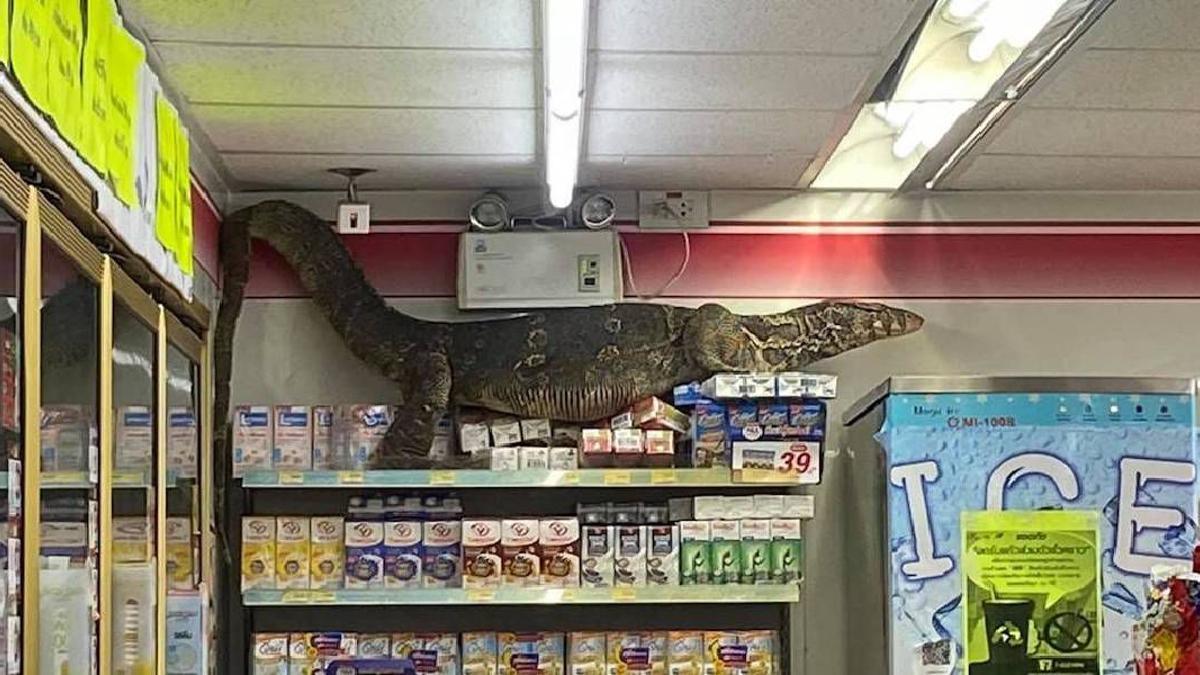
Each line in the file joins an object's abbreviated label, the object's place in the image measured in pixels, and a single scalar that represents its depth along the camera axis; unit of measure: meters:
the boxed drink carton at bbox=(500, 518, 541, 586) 5.90
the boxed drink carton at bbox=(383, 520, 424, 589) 5.88
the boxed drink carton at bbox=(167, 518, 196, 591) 4.96
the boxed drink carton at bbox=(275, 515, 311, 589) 5.89
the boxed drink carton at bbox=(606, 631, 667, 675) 5.94
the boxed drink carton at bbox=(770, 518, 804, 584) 5.95
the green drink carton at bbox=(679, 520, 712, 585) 5.93
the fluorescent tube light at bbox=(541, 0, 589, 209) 3.82
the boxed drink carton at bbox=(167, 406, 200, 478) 5.00
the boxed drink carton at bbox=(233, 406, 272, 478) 5.97
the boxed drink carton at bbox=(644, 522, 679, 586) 5.93
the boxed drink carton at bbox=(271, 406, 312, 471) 5.98
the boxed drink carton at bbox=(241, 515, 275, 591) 5.87
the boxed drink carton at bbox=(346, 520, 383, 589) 5.87
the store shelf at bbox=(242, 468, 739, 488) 5.87
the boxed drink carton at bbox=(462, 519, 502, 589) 5.89
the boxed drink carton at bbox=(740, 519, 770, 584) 5.94
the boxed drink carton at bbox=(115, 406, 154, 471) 4.20
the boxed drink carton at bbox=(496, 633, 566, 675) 5.96
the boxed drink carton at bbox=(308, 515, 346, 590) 5.89
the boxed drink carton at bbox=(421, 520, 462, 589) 5.91
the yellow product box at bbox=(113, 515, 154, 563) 4.12
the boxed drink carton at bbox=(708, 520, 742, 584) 5.93
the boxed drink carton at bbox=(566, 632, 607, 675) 5.96
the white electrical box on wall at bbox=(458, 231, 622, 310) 6.36
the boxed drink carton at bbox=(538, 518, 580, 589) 5.91
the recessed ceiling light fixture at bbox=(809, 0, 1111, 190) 4.43
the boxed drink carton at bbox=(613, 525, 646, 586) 5.93
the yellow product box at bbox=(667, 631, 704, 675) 5.92
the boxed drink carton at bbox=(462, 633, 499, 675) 5.95
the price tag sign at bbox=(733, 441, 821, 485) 5.93
